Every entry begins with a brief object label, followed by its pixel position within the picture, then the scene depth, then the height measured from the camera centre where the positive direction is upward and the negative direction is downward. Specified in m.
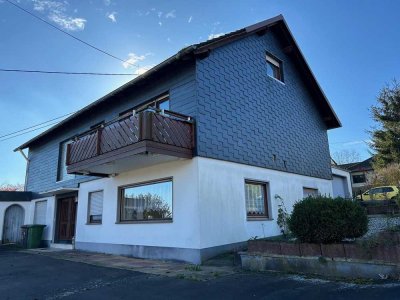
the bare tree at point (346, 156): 47.25 +9.69
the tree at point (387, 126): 28.59 +8.57
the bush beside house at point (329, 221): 6.62 +0.05
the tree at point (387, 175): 25.36 +3.80
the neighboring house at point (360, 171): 40.34 +6.47
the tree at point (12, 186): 48.32 +6.99
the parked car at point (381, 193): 21.92 +2.03
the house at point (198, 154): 9.62 +2.44
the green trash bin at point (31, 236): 16.56 -0.31
